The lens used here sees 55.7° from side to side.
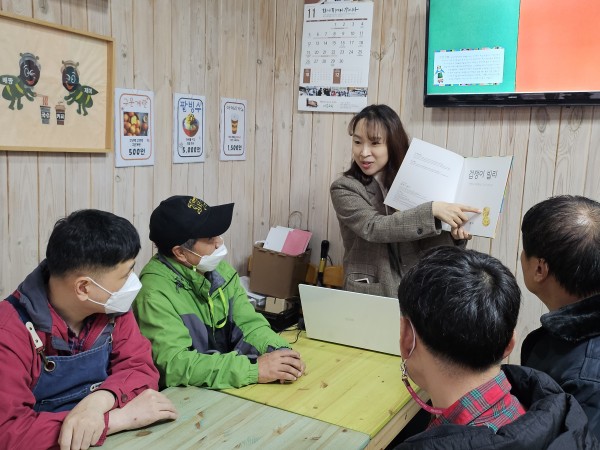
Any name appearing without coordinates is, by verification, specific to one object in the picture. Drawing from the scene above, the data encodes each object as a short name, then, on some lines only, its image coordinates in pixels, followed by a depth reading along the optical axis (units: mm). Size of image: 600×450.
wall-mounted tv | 2338
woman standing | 2236
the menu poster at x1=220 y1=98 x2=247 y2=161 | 2779
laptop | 1880
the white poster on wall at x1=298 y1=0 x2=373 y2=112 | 2863
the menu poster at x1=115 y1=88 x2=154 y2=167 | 2188
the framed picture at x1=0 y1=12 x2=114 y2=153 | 1773
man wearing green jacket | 1630
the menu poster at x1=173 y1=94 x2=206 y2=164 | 2489
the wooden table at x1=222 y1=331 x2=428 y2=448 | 1466
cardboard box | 2811
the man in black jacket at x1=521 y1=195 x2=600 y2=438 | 1180
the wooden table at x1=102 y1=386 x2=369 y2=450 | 1304
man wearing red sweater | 1248
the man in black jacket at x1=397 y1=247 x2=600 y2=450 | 931
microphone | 2955
